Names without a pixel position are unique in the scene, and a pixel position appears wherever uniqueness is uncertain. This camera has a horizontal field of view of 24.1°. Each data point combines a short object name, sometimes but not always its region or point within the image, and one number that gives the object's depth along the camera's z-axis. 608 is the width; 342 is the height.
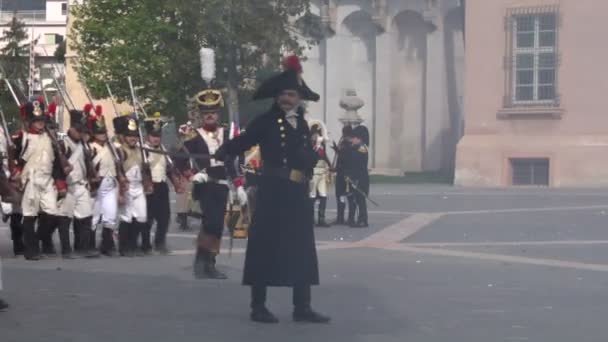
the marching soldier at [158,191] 16.70
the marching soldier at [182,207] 20.12
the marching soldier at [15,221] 16.14
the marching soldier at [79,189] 16.08
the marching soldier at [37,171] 15.62
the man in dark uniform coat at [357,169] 21.94
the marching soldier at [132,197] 16.39
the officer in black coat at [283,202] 10.38
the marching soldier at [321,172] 21.88
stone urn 35.22
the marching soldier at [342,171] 22.27
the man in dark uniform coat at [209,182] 13.30
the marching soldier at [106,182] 16.34
